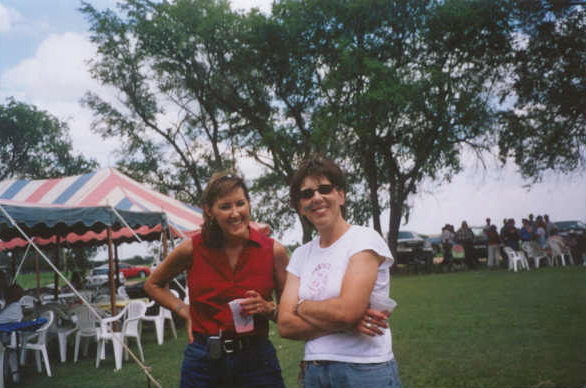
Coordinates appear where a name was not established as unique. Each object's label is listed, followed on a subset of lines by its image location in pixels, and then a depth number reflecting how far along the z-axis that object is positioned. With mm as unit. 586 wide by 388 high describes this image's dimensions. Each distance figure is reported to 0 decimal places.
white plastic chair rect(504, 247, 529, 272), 17359
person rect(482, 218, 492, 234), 19467
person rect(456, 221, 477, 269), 20297
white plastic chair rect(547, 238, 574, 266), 18062
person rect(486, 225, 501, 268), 19406
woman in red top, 2389
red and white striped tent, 10258
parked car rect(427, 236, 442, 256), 28588
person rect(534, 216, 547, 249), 18347
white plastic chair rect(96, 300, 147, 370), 7711
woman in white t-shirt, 1979
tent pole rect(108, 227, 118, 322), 8695
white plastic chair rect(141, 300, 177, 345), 9641
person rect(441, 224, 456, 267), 20562
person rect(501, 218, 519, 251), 18844
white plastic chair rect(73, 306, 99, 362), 8750
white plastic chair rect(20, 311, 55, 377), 7488
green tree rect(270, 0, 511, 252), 19688
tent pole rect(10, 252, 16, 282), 16609
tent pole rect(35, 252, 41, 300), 14875
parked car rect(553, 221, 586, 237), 27884
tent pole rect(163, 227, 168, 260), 10114
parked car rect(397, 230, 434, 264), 21828
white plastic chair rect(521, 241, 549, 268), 17906
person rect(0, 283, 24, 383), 7102
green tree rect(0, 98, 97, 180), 34500
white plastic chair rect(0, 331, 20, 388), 6941
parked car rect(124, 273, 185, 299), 14897
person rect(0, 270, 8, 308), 9631
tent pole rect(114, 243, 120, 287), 18188
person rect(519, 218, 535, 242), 18266
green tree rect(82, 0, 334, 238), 23000
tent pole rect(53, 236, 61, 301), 13787
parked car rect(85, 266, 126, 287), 30847
